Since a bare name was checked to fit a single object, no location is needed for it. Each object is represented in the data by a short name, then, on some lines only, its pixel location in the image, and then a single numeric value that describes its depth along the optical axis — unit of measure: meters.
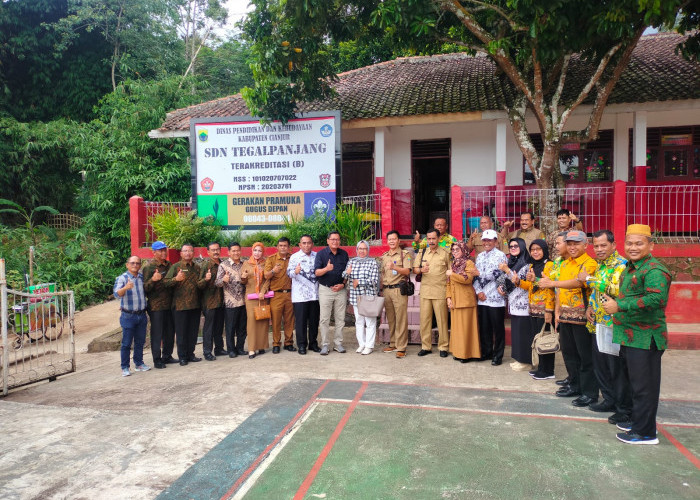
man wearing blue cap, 6.64
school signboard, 9.68
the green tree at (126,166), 13.66
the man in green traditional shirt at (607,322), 4.27
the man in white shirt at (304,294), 7.14
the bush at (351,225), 8.98
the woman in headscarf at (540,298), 5.51
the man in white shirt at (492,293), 6.34
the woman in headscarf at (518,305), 6.00
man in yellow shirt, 4.78
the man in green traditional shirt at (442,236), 7.09
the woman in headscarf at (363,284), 6.96
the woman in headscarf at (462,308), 6.44
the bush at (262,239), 9.56
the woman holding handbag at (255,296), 7.04
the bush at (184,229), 9.43
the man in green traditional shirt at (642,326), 3.81
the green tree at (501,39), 7.37
